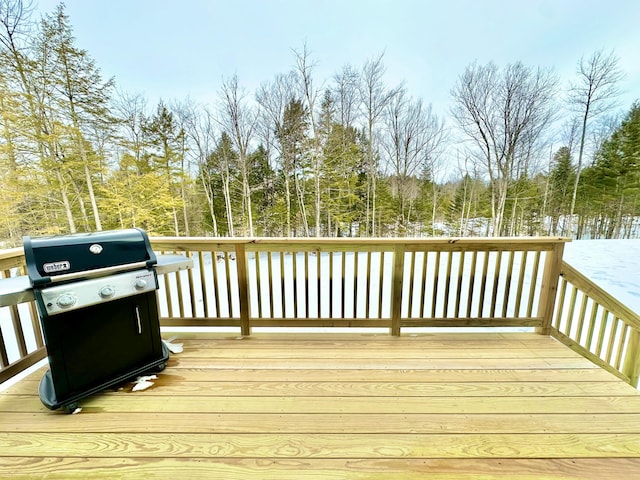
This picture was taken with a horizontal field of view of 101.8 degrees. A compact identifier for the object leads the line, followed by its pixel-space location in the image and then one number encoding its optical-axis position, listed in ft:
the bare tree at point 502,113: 29.81
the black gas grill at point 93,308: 4.30
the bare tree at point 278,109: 29.64
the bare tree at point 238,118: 30.07
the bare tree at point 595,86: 27.63
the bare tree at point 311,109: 27.61
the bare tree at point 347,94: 29.99
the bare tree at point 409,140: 33.63
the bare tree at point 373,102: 30.04
